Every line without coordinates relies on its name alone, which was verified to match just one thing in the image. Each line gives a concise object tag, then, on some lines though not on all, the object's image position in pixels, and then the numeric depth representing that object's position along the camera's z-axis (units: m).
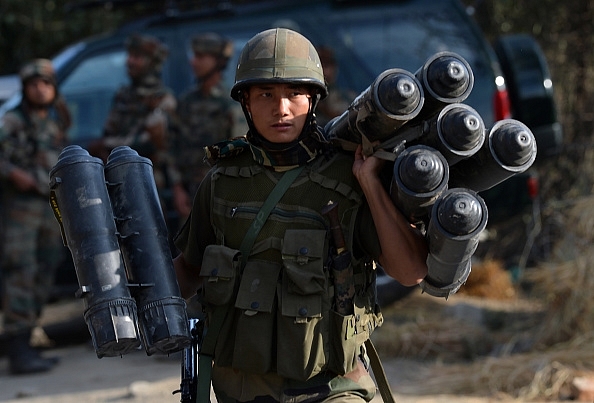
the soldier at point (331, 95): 13.55
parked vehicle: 13.29
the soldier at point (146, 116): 13.66
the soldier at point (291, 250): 5.58
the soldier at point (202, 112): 13.48
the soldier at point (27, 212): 13.04
